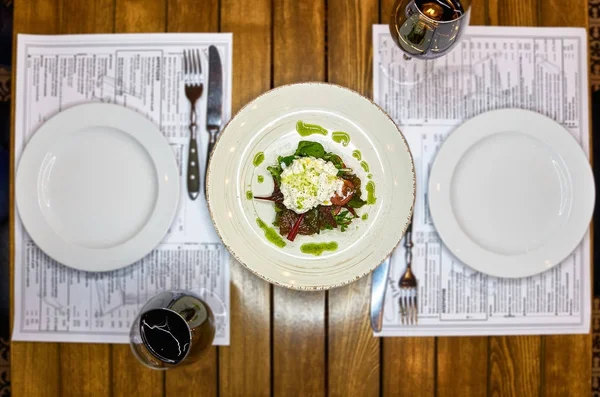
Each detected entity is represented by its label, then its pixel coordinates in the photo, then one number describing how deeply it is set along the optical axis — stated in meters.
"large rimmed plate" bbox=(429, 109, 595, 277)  1.04
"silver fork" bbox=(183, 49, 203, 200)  1.08
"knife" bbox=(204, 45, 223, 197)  1.09
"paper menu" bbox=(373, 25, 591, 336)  1.10
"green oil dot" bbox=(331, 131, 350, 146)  1.04
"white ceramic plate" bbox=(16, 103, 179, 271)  1.04
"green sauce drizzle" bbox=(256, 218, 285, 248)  1.03
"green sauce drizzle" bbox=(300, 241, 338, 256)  1.03
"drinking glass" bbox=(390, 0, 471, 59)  0.93
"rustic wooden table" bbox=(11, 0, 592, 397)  1.10
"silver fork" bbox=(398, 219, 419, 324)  1.10
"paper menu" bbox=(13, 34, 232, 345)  1.10
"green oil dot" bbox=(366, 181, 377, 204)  1.03
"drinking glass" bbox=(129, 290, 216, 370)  0.94
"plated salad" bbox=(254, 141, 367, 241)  0.99
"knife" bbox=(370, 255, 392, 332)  1.09
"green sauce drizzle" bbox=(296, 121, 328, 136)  1.04
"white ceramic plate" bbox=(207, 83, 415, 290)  0.99
